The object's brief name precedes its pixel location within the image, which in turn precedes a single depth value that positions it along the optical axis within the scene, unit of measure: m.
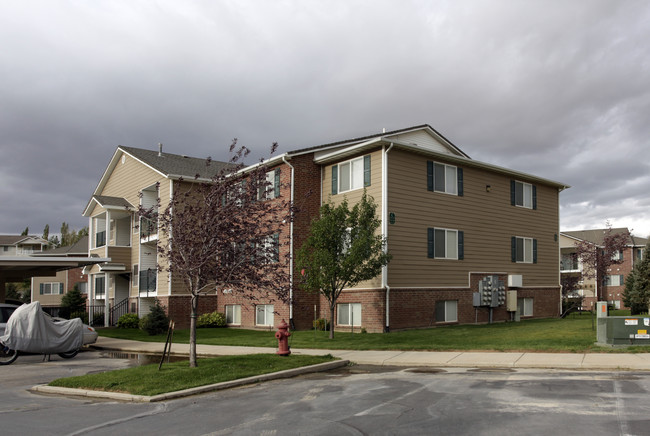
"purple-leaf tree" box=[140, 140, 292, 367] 12.96
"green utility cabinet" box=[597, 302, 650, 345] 15.55
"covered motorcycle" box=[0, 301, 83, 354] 17.16
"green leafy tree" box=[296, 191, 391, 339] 19.91
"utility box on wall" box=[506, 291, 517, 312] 27.61
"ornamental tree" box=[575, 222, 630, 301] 40.25
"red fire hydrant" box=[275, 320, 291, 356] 15.09
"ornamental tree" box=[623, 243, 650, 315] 22.20
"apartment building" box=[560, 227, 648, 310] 55.09
